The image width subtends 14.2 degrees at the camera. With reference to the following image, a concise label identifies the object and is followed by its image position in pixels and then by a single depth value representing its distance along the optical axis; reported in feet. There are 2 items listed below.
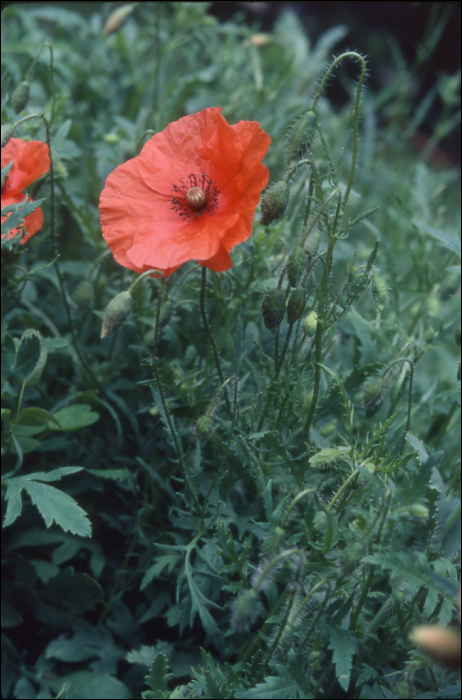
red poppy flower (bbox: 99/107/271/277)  2.38
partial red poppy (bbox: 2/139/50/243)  2.59
